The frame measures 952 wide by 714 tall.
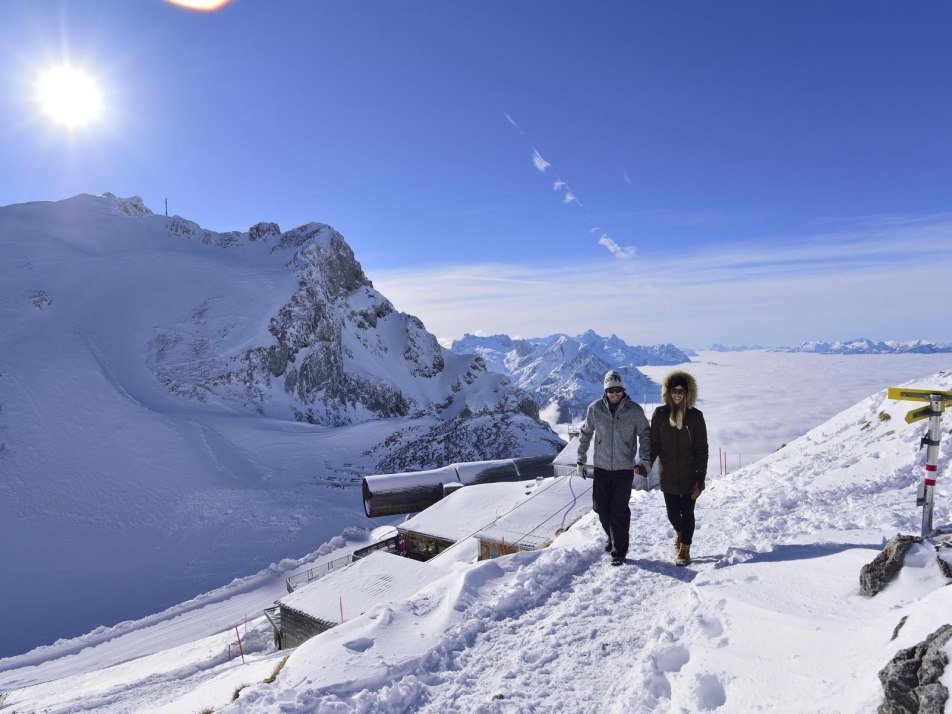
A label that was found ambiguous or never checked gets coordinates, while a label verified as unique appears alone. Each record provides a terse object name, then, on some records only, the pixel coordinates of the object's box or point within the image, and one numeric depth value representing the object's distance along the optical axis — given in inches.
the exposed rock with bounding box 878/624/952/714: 95.0
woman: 239.0
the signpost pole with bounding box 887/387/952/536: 208.2
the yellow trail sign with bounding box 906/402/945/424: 219.3
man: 247.9
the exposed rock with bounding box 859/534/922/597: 165.2
